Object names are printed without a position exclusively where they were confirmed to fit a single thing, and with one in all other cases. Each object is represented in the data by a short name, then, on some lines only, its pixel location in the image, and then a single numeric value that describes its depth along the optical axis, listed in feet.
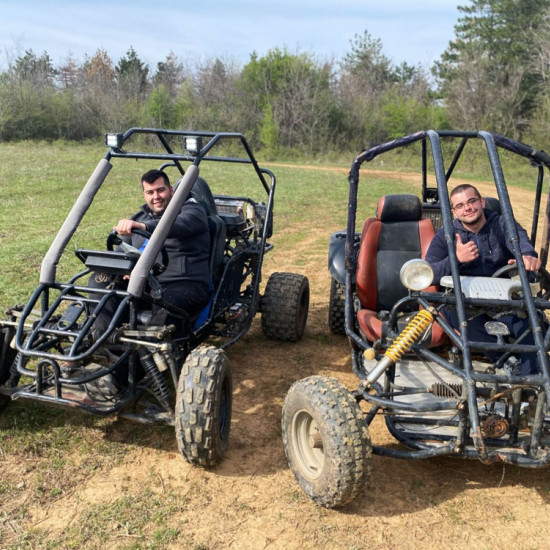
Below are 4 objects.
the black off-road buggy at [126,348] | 9.90
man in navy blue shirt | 11.96
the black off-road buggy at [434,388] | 8.76
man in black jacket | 12.81
